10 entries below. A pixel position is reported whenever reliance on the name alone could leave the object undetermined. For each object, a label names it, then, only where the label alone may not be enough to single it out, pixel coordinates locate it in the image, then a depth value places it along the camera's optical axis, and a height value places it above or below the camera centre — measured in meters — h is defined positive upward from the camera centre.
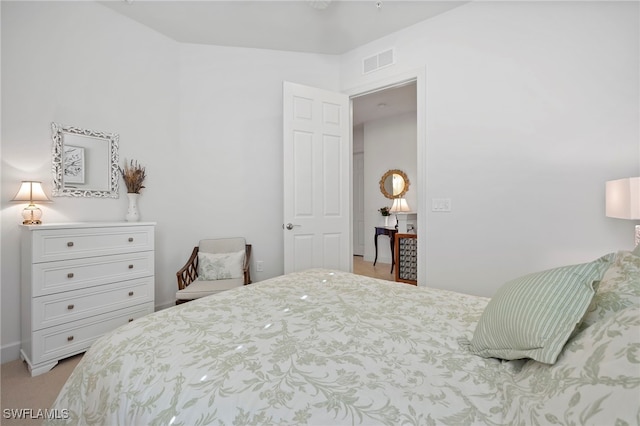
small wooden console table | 5.29 -0.38
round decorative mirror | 5.30 +0.56
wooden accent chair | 2.45 -0.61
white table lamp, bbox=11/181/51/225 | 1.99 +0.11
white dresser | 1.88 -0.52
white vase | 2.60 +0.03
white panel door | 2.87 +0.36
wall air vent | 3.00 +1.65
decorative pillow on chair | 2.78 -0.52
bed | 0.56 -0.42
